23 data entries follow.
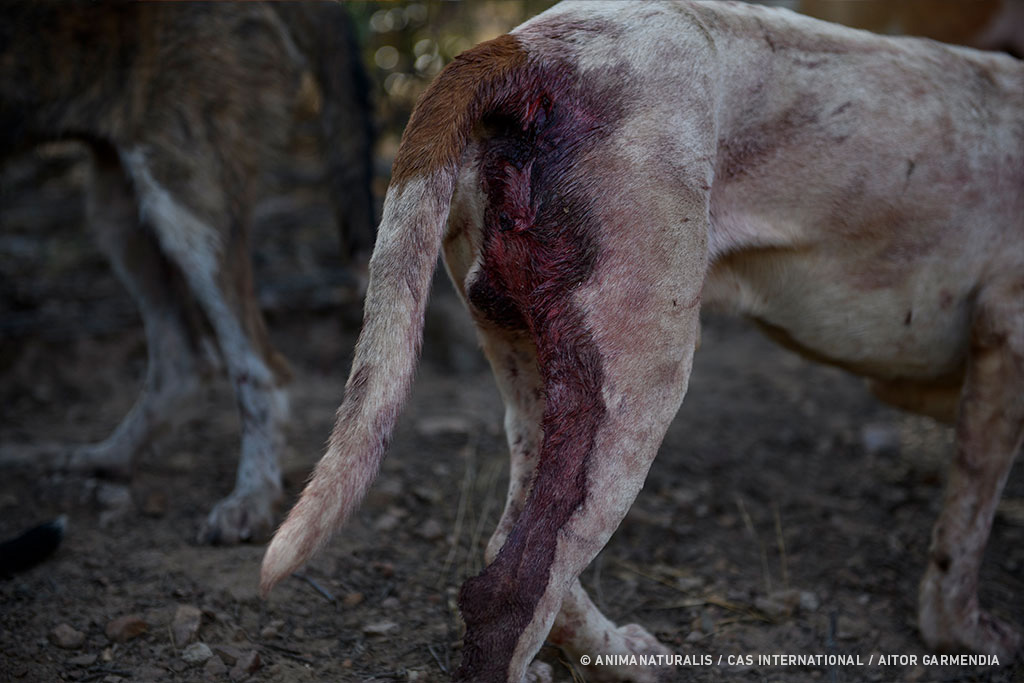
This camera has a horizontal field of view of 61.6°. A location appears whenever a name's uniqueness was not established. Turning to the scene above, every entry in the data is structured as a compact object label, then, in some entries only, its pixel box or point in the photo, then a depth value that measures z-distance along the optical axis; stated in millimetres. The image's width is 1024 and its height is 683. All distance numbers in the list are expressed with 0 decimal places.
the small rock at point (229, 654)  2251
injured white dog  1821
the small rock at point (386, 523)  3035
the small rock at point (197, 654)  2244
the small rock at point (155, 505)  3156
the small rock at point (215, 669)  2193
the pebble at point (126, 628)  2332
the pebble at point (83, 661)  2223
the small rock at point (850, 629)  2650
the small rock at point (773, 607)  2695
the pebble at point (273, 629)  2391
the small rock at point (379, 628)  2447
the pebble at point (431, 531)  3006
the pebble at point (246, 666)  2189
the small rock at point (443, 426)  3902
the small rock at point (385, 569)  2764
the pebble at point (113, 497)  3182
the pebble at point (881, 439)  4000
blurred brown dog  3133
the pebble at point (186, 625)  2318
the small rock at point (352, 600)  2592
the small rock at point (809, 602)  2758
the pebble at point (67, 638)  2291
